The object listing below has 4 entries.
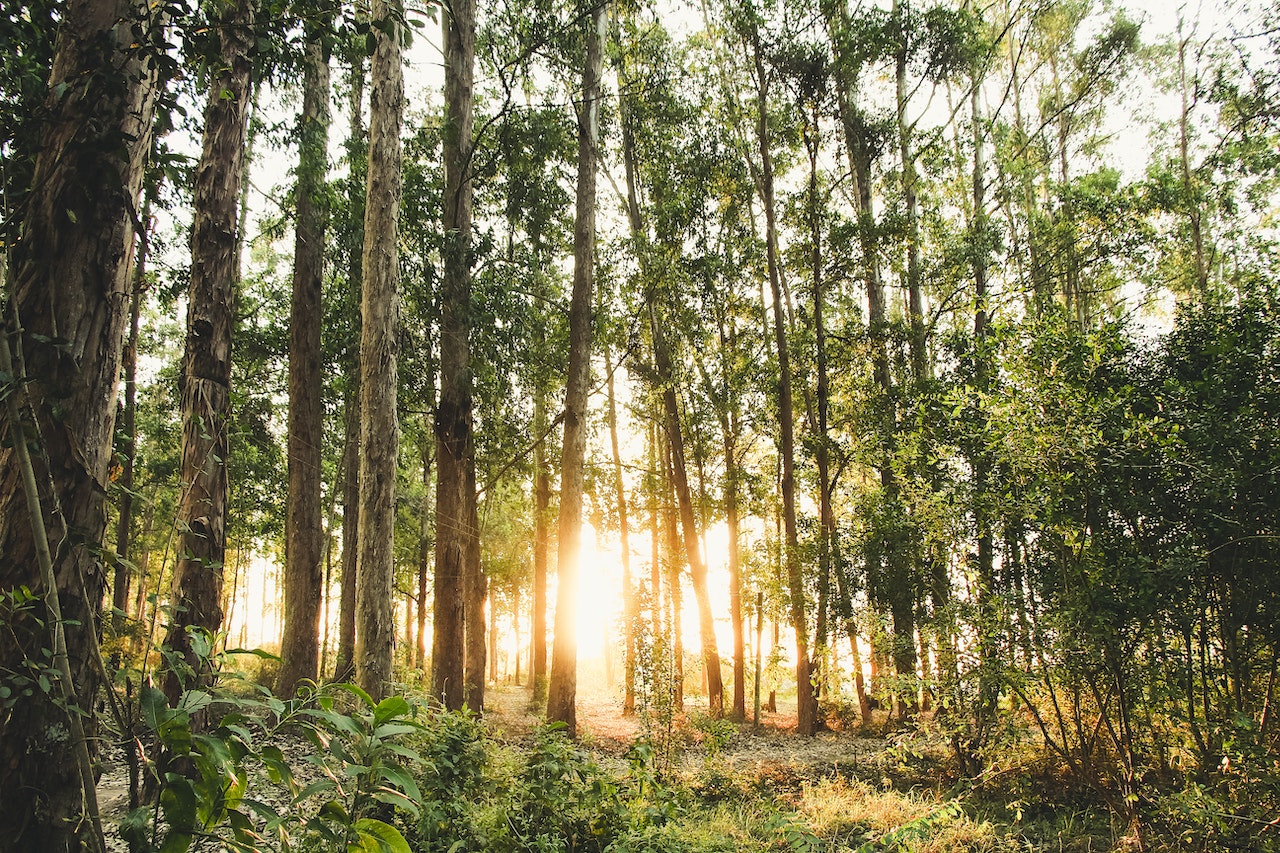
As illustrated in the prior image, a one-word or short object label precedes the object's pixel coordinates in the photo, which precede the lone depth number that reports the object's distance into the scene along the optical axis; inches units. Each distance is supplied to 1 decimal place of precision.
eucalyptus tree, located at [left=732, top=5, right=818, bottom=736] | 510.0
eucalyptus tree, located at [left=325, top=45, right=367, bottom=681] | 355.3
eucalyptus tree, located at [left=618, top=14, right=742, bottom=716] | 524.7
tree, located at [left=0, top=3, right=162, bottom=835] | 55.6
